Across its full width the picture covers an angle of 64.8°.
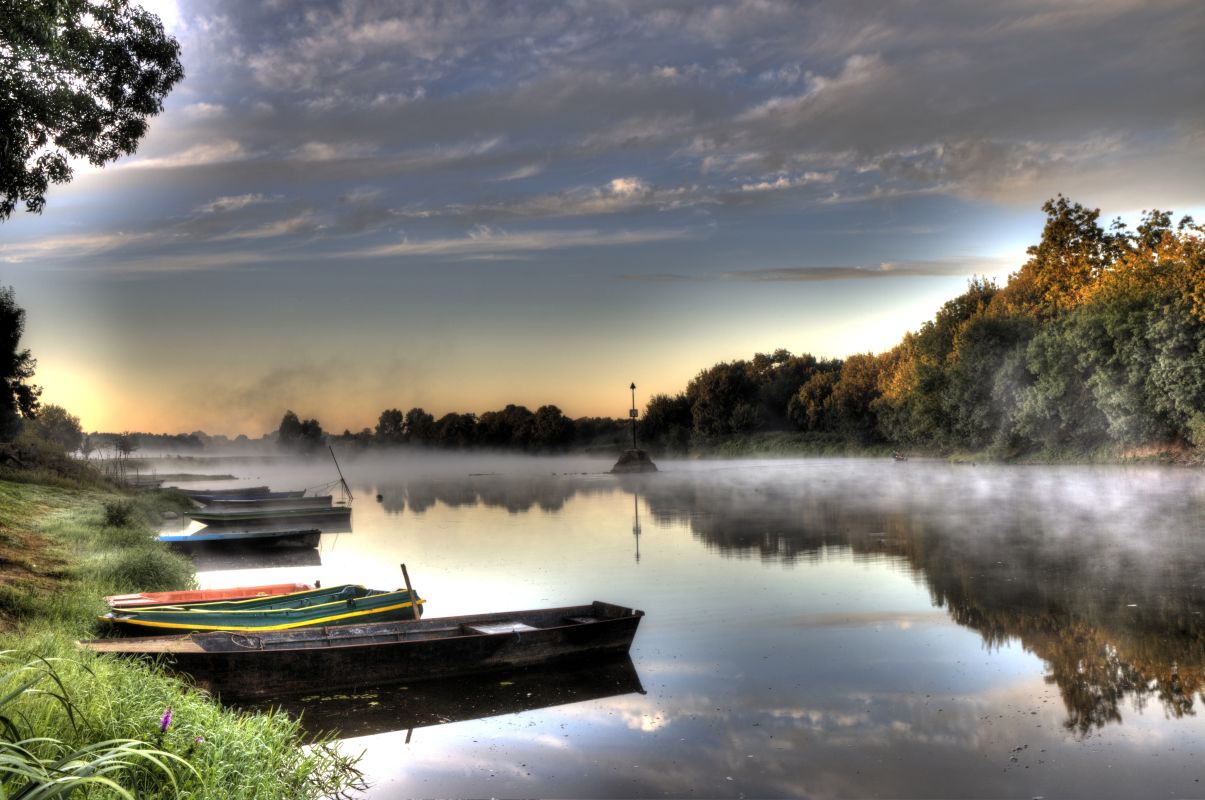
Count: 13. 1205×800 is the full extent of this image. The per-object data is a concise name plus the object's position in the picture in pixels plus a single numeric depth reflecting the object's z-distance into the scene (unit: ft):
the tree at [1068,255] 183.32
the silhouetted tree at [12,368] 162.30
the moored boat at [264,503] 139.74
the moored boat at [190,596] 44.24
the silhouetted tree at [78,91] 56.39
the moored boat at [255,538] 89.35
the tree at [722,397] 329.31
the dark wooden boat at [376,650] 35.86
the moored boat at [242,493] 161.99
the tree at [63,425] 286.05
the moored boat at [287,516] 121.80
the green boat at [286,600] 43.78
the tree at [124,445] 232.32
